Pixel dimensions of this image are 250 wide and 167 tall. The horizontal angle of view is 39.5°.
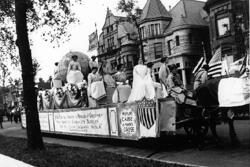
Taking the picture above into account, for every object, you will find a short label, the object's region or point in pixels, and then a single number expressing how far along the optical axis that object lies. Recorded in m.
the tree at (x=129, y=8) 31.44
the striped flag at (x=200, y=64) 12.82
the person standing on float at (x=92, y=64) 17.23
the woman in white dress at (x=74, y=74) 15.27
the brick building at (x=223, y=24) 35.12
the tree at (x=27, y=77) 10.47
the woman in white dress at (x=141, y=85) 10.63
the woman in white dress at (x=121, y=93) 12.27
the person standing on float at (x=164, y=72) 13.09
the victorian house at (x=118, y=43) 57.31
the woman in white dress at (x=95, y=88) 12.77
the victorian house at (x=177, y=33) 46.38
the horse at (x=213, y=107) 8.14
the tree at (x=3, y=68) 17.75
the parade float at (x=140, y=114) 8.31
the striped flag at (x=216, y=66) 12.41
